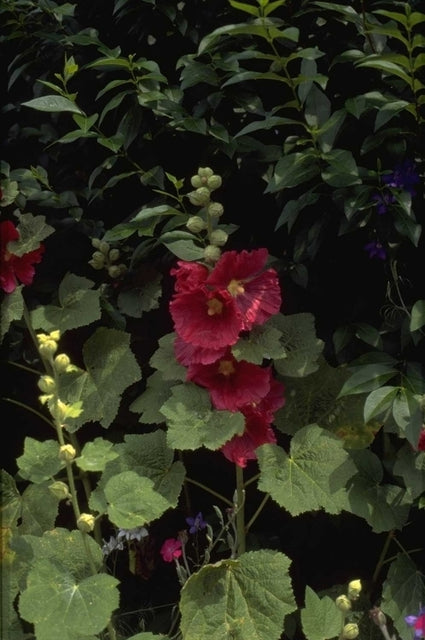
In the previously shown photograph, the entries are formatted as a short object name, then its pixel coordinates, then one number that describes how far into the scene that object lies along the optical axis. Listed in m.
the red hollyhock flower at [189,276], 1.58
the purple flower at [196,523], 1.93
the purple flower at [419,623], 1.38
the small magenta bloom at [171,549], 1.93
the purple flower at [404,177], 1.55
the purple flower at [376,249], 1.63
